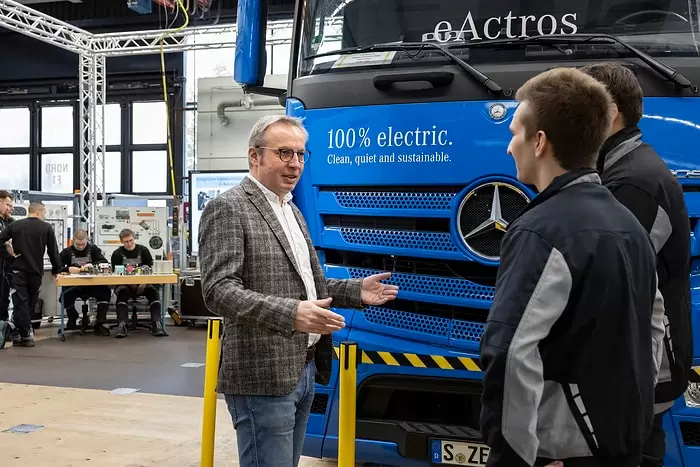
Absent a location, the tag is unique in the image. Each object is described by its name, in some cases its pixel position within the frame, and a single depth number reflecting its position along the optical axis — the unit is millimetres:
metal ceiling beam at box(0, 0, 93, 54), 12875
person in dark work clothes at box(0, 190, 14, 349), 9602
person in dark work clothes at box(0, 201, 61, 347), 9508
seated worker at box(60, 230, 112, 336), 10945
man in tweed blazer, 2334
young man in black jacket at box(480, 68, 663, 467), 1553
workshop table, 10258
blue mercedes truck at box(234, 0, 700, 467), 3068
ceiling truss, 13398
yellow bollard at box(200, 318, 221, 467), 3561
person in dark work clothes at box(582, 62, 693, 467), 2254
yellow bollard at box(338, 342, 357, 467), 3088
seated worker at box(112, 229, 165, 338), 10969
